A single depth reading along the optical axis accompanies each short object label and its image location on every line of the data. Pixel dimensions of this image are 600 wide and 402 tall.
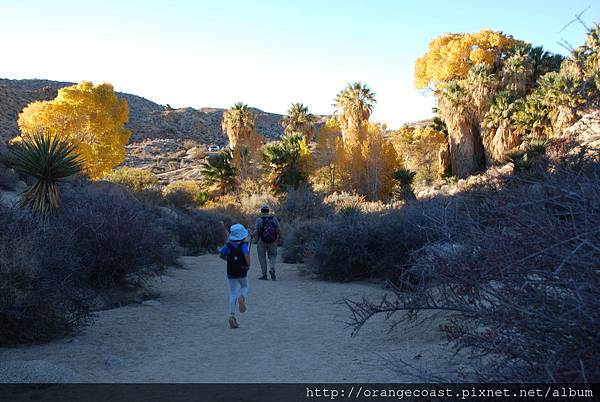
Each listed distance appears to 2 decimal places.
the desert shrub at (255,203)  35.47
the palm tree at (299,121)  63.56
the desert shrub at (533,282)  3.26
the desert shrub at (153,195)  32.75
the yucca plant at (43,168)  12.28
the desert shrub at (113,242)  11.74
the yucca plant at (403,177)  41.28
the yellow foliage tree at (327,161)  46.16
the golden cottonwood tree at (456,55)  51.50
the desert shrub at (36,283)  7.15
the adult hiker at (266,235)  15.08
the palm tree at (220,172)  46.50
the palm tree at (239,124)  53.44
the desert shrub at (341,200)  33.33
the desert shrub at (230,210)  33.69
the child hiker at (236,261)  9.48
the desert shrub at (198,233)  25.33
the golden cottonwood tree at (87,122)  42.34
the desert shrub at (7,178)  26.00
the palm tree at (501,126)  40.16
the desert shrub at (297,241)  20.52
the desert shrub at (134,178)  38.03
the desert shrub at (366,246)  14.12
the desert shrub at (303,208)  30.27
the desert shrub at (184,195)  37.16
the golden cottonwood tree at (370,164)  44.81
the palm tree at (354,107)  49.34
